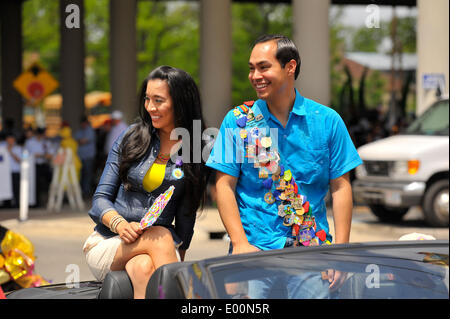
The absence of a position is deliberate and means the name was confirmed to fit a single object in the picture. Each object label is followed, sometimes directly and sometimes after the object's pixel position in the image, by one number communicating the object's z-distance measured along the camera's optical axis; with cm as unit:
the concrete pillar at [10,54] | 3709
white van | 1396
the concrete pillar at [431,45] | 1692
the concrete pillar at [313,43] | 1730
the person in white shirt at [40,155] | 1956
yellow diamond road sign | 2389
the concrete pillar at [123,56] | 2597
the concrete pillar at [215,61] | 2189
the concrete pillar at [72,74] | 2623
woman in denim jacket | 386
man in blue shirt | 383
